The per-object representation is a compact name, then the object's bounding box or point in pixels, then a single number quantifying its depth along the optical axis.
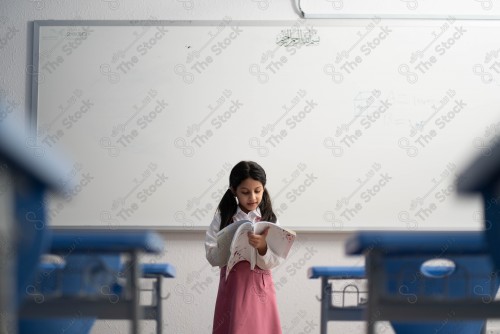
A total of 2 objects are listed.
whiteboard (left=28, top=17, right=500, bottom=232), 4.21
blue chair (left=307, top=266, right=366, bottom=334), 3.07
